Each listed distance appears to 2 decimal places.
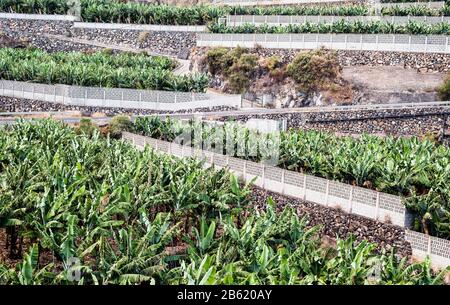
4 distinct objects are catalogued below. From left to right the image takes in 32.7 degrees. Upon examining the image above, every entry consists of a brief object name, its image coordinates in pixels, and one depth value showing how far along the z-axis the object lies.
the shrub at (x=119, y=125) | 45.41
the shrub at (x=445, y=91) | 52.38
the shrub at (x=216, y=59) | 63.53
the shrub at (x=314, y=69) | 57.94
